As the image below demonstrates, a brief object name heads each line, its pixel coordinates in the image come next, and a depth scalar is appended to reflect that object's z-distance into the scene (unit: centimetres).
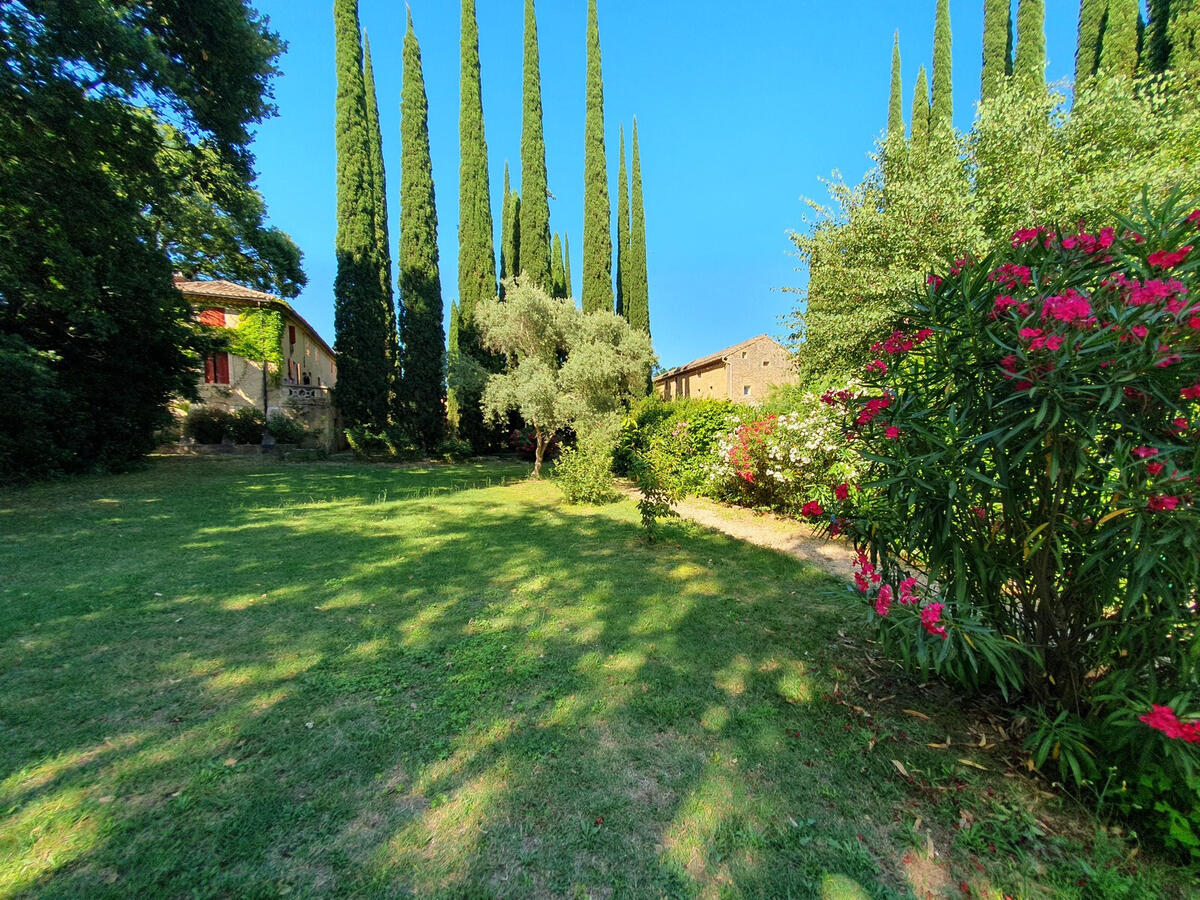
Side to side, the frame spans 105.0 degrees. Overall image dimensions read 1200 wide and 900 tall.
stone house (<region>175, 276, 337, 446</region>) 1792
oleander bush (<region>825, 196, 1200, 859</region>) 166
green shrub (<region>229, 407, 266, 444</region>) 1672
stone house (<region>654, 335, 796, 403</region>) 2480
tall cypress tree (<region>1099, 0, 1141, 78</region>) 1434
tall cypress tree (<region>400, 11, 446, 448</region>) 1720
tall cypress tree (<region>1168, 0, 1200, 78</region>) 1119
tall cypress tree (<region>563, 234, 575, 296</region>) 2962
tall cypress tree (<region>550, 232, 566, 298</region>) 2263
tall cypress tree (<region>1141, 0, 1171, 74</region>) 1252
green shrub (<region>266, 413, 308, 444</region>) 1717
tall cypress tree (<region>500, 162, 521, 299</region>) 2248
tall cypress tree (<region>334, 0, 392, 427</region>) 1659
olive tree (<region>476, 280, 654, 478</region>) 1238
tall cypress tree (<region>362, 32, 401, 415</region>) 1738
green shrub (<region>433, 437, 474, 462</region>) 1716
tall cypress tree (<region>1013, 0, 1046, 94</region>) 1720
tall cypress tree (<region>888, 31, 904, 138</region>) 2284
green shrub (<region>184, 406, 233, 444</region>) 1644
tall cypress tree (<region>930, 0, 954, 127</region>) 1991
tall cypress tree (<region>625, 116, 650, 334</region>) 2147
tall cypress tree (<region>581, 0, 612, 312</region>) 1927
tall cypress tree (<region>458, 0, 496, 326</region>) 1858
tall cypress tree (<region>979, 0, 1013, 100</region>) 1820
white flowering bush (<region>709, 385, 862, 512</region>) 681
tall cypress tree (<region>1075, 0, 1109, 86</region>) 1666
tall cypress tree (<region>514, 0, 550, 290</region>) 1912
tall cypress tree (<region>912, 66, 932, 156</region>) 2038
